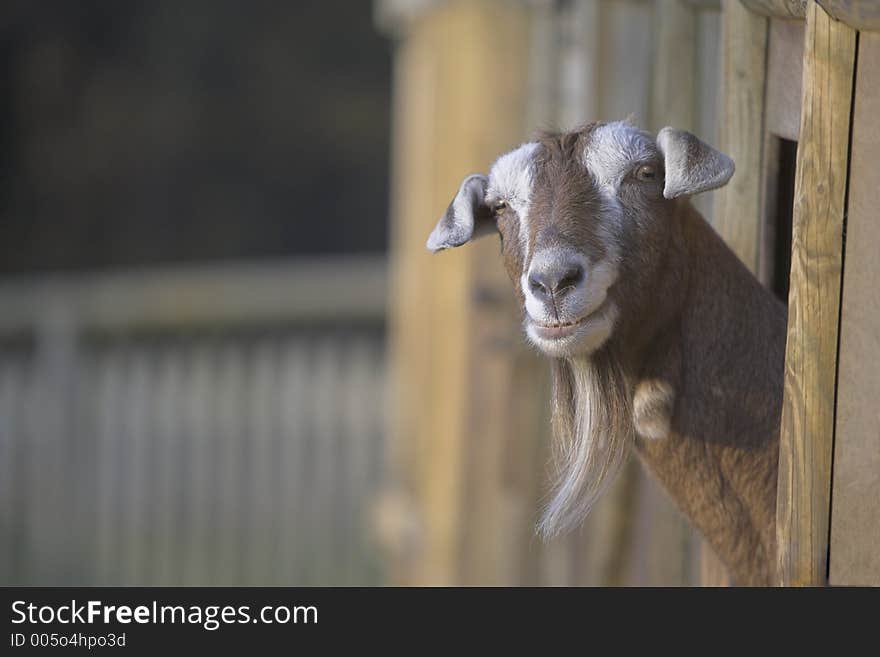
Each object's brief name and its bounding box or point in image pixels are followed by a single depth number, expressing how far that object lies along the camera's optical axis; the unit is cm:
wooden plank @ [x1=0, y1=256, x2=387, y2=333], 1905
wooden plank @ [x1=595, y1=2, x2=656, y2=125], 989
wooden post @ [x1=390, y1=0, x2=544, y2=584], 1255
